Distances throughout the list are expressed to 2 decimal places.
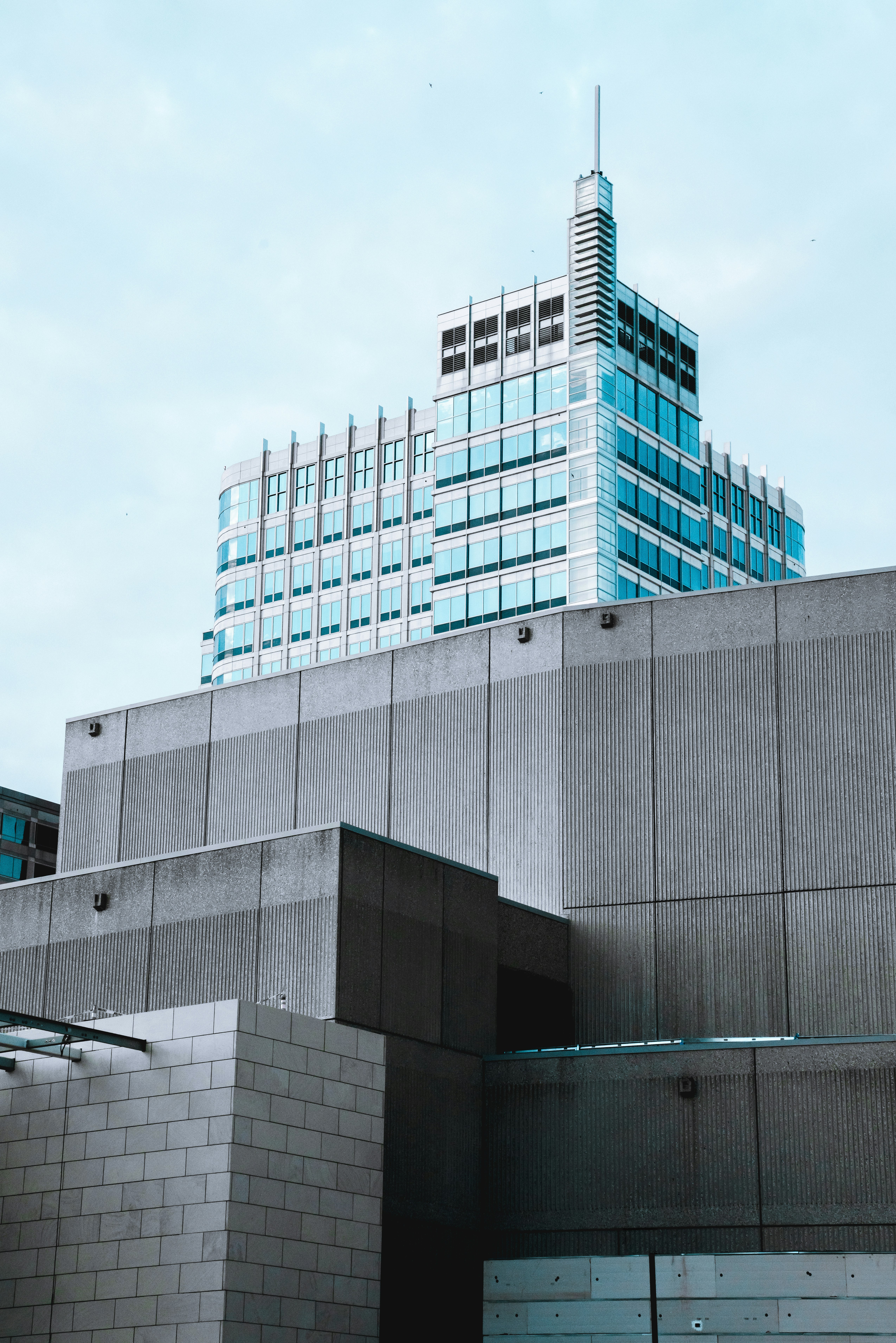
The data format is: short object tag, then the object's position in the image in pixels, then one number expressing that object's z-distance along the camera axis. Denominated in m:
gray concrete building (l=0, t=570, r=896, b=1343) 35.38
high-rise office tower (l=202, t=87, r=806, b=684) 117.25
